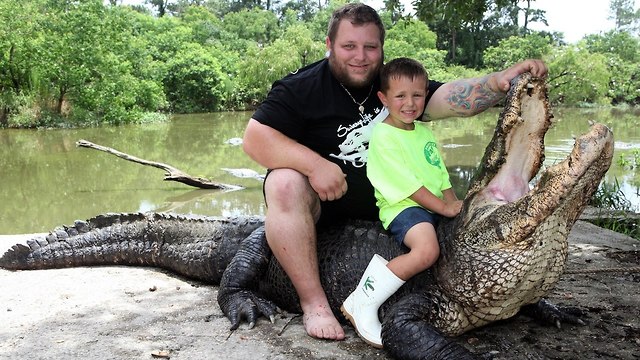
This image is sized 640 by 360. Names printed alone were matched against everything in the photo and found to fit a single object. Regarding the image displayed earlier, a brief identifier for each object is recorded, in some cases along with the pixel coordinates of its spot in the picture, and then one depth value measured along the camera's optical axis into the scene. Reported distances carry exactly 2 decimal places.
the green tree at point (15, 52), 21.84
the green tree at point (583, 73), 31.25
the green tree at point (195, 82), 30.36
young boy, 2.70
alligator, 2.33
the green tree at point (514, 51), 36.06
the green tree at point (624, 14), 62.94
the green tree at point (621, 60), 36.12
